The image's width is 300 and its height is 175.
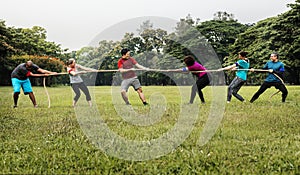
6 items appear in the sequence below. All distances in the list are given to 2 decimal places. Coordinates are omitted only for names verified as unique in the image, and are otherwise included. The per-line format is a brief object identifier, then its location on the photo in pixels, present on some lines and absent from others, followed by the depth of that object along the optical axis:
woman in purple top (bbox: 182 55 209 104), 11.44
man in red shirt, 11.37
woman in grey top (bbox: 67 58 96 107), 12.09
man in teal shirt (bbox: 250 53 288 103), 12.16
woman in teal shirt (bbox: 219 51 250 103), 12.13
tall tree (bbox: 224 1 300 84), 38.22
